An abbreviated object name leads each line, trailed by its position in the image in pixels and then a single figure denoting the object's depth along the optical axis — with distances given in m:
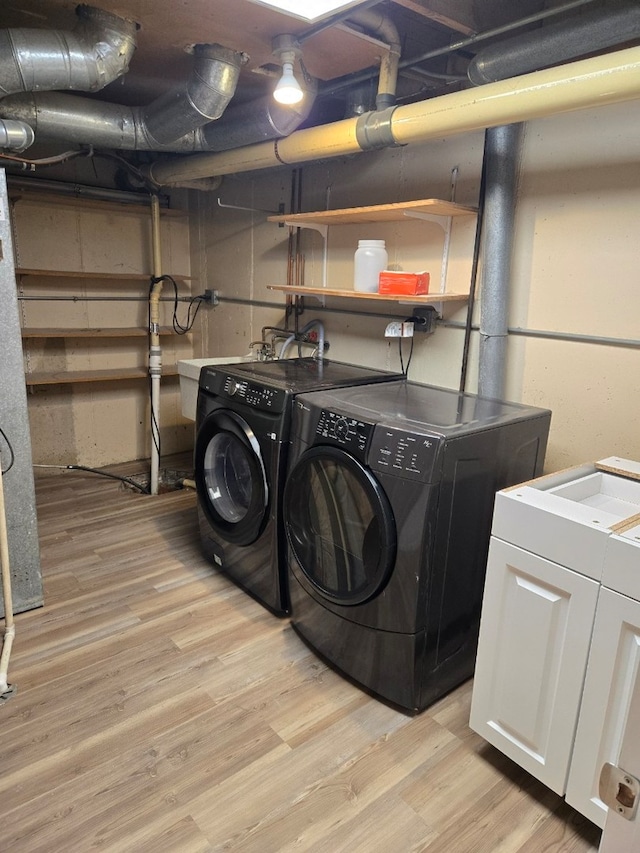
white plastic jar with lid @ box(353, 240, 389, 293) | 2.61
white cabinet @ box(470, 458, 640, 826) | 1.28
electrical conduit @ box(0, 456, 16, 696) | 1.98
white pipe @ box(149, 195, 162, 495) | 3.69
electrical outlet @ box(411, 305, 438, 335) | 2.55
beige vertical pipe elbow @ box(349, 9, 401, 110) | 2.00
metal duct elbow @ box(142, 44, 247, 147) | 2.19
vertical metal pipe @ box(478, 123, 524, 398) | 2.14
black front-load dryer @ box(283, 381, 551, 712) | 1.69
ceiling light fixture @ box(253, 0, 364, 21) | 1.56
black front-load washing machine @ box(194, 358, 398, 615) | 2.22
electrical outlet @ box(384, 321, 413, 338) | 2.56
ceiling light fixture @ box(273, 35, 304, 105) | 1.93
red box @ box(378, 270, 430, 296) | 2.33
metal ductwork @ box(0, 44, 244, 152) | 2.20
